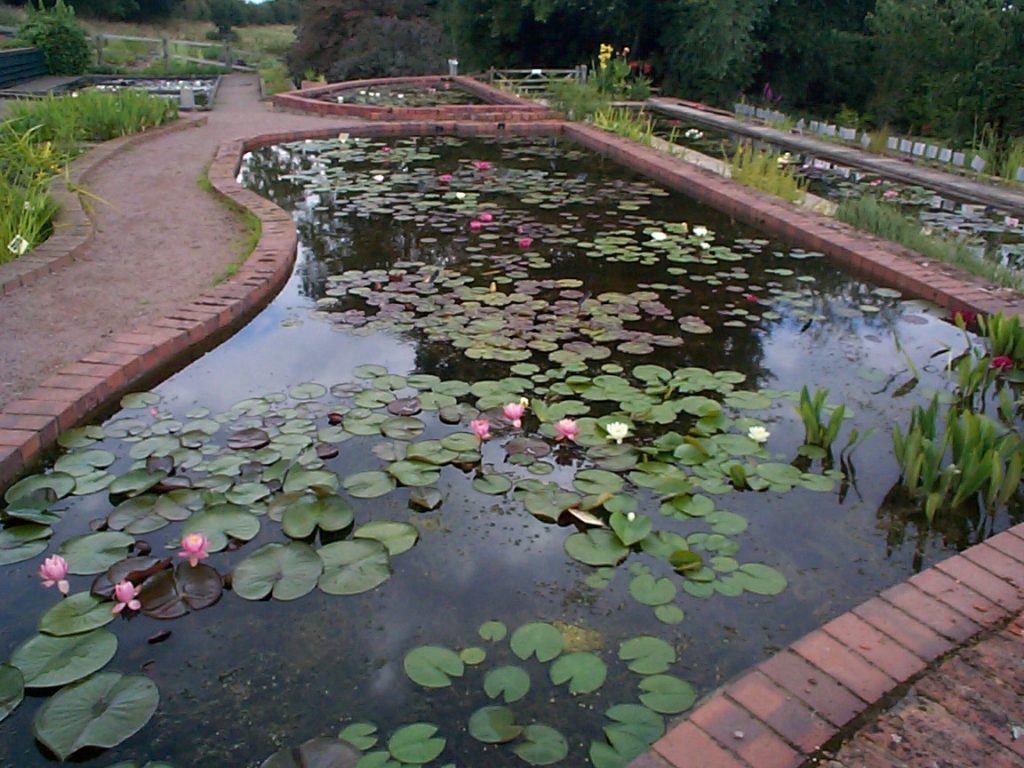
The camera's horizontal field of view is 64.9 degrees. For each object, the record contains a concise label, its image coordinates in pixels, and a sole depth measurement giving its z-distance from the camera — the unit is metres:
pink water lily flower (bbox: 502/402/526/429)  2.43
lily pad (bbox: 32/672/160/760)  1.47
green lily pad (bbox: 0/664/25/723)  1.54
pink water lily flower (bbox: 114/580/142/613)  1.75
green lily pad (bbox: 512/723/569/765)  1.46
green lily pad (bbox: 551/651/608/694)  1.62
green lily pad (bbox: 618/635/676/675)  1.68
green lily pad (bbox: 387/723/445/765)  1.44
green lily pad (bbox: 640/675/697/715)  1.58
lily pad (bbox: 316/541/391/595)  1.89
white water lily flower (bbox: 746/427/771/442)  2.45
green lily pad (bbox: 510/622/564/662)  1.70
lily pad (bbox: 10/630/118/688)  1.61
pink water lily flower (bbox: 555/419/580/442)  2.37
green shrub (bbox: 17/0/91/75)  15.12
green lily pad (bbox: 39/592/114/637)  1.73
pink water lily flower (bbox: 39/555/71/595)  1.76
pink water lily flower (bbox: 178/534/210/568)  1.85
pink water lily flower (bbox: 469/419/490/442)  2.36
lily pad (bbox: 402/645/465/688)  1.62
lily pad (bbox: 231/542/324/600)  1.87
